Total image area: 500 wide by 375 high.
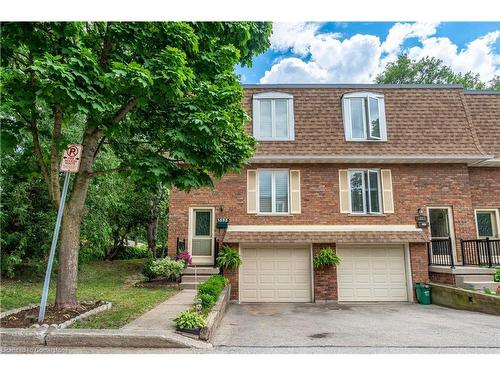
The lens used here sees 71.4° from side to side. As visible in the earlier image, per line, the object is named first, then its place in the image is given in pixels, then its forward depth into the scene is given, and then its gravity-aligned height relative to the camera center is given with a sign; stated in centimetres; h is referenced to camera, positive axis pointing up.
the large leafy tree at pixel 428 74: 2512 +1253
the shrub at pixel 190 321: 540 -120
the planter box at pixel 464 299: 860 -142
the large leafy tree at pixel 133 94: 537 +251
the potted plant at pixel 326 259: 1110 -44
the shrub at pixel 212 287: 708 -92
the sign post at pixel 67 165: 567 +129
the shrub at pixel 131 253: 2301 -67
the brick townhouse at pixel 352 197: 1149 +167
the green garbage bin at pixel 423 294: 1081 -148
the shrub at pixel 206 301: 644 -107
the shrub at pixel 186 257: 1169 -46
